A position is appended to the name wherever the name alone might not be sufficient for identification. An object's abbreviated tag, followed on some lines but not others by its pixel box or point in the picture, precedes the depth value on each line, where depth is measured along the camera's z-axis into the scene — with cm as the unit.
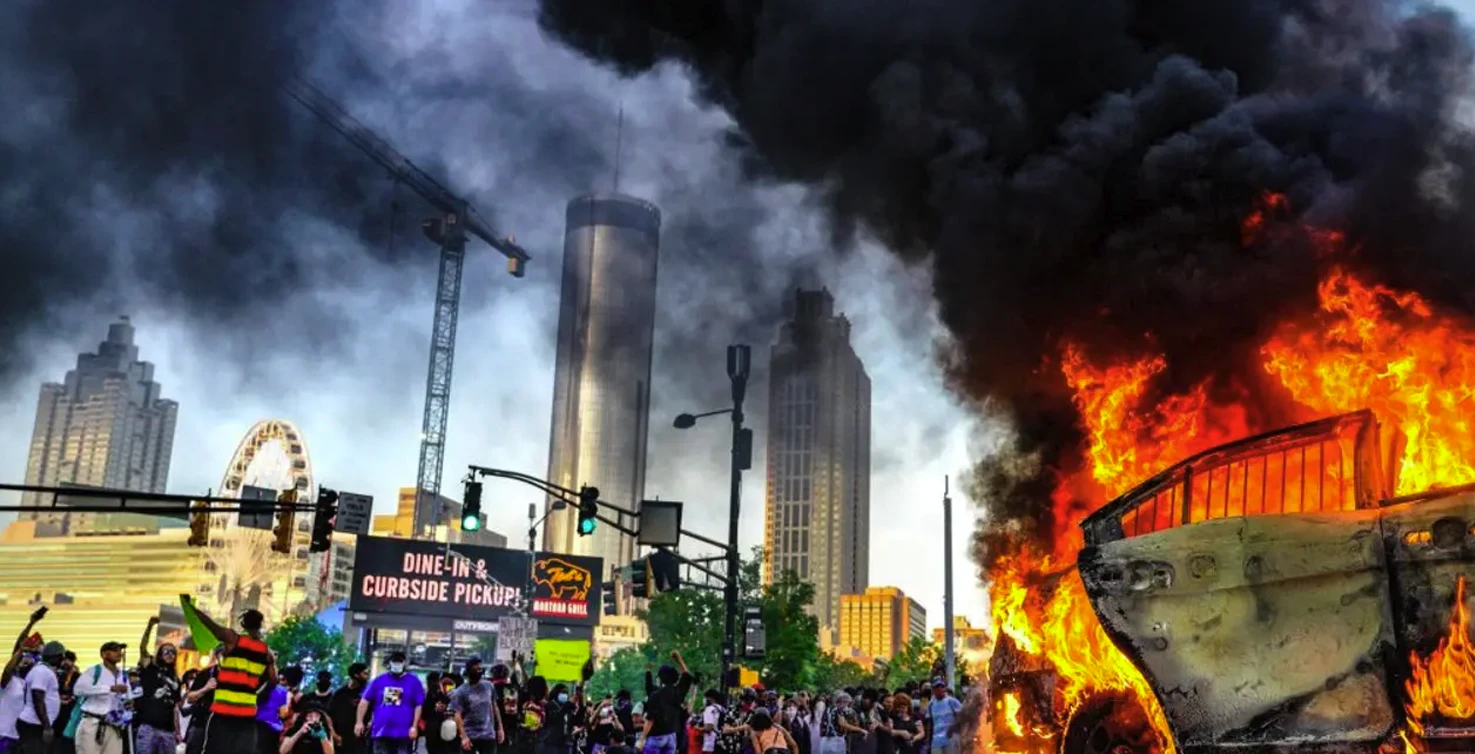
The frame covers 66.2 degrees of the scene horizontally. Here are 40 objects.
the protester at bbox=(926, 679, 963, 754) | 1364
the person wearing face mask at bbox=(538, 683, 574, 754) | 1498
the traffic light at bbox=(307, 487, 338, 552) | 2164
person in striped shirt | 887
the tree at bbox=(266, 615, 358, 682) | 8650
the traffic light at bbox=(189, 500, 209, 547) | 2269
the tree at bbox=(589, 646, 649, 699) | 8536
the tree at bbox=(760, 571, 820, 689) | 5081
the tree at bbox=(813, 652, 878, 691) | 6794
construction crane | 11525
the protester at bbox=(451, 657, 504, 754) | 1192
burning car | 631
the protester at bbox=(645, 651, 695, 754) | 1268
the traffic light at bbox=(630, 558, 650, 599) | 2261
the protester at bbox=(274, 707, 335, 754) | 1061
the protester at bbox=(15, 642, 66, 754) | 1139
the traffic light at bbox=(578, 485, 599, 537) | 2031
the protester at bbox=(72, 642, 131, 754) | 1151
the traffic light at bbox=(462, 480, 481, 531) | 2139
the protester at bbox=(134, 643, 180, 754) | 1104
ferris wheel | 11200
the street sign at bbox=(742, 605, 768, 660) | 2155
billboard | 5128
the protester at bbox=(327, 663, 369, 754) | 1297
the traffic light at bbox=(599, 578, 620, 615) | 2964
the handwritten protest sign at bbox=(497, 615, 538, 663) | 2747
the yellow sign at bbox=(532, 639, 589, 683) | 2561
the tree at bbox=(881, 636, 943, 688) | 7962
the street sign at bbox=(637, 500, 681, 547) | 2055
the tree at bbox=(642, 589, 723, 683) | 5838
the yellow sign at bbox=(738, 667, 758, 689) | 2288
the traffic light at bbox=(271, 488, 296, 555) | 2275
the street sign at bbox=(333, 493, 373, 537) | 2814
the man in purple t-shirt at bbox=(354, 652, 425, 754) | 1122
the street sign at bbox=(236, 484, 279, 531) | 2108
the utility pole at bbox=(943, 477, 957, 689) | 2877
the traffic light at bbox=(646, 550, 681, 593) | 2230
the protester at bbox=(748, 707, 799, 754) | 991
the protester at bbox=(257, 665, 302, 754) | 973
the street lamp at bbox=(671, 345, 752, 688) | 2184
